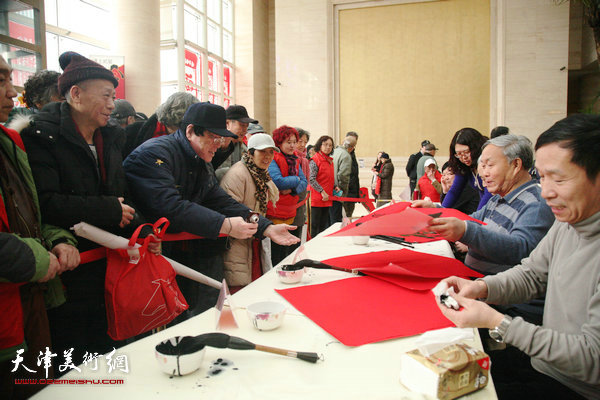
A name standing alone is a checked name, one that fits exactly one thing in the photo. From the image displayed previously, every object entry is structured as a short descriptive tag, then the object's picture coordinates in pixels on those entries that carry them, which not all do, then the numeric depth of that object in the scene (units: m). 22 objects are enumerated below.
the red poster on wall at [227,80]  12.57
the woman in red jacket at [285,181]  3.64
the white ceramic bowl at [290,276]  1.69
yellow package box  0.88
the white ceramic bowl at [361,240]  2.47
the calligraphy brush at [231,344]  1.03
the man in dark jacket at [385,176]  7.98
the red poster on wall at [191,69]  10.75
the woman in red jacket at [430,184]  5.49
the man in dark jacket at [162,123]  2.49
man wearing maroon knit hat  1.63
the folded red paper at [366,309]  1.22
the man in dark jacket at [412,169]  7.71
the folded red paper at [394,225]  1.74
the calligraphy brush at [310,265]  1.76
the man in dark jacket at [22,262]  1.27
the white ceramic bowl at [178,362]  0.97
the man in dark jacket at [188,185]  2.06
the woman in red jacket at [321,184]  5.41
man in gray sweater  1.02
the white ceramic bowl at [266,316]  1.23
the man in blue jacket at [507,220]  1.79
